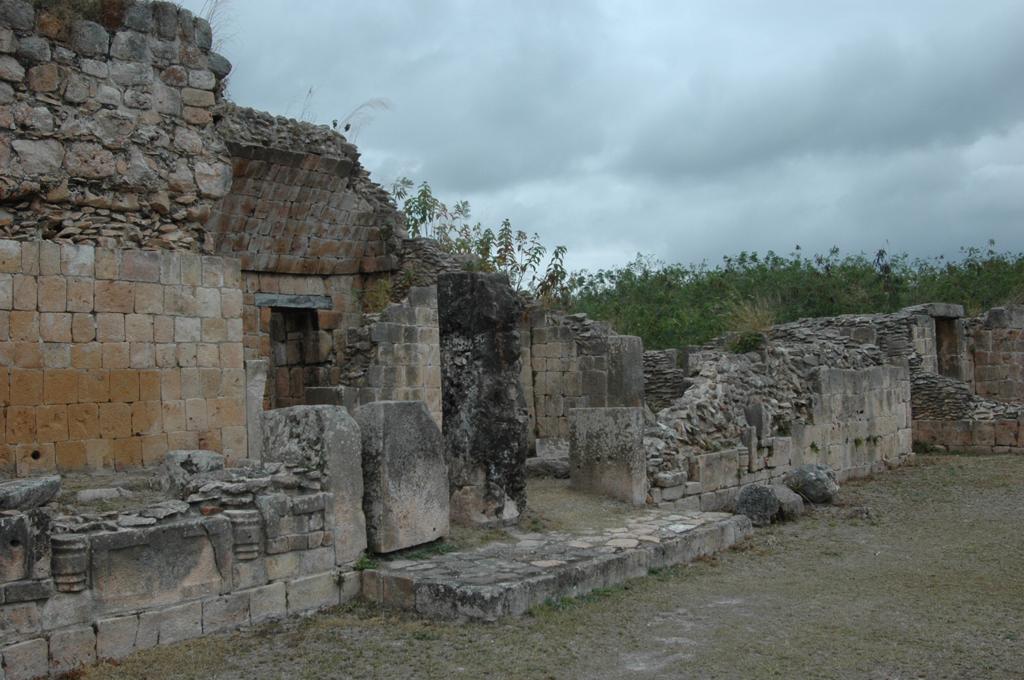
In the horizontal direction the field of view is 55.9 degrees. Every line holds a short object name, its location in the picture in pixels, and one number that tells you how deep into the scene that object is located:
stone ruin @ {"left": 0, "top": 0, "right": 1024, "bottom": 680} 6.28
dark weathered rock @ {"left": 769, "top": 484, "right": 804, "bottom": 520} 10.73
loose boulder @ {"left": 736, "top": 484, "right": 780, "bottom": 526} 10.48
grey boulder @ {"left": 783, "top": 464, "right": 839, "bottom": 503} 11.65
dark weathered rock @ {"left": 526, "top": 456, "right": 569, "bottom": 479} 13.01
